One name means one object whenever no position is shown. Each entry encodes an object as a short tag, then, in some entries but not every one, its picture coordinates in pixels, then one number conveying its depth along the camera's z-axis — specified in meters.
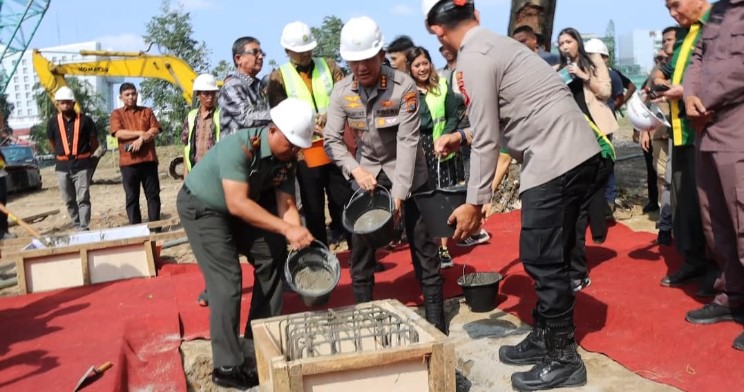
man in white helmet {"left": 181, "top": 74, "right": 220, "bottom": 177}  5.59
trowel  3.55
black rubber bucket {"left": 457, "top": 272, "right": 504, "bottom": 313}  4.45
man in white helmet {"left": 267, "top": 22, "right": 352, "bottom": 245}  4.99
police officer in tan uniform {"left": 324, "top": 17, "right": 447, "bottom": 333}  3.87
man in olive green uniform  3.44
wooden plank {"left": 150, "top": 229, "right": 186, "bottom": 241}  5.95
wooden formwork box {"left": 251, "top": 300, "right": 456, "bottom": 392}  2.79
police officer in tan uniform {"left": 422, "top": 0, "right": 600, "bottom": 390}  3.18
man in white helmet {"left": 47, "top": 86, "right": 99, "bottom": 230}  7.85
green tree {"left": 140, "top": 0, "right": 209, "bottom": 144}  22.28
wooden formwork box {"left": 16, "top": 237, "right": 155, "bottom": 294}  5.72
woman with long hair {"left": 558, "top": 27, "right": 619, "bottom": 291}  5.24
